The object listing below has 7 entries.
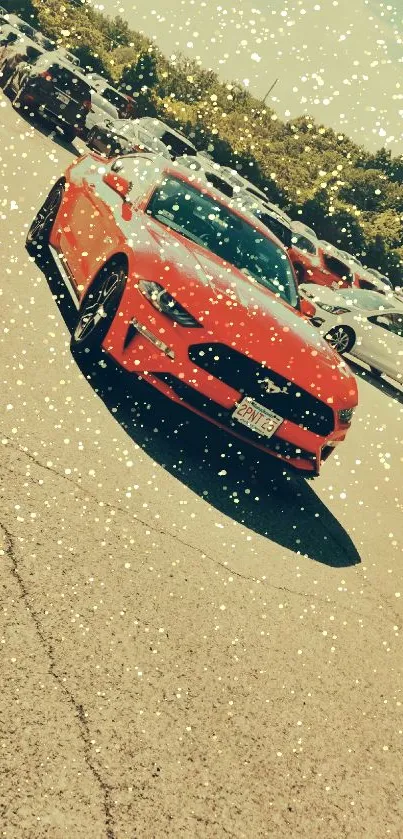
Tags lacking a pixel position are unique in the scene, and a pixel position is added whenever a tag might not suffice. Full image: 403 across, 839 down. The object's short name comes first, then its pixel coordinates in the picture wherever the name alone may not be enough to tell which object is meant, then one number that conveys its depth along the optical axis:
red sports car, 4.52
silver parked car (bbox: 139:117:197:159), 22.30
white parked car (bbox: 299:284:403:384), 13.56
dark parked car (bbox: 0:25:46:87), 19.09
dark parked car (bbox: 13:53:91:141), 17.41
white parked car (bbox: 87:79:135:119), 27.23
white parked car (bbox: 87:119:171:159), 20.00
